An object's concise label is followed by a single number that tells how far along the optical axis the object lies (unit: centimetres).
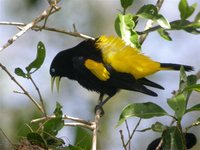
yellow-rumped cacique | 852
